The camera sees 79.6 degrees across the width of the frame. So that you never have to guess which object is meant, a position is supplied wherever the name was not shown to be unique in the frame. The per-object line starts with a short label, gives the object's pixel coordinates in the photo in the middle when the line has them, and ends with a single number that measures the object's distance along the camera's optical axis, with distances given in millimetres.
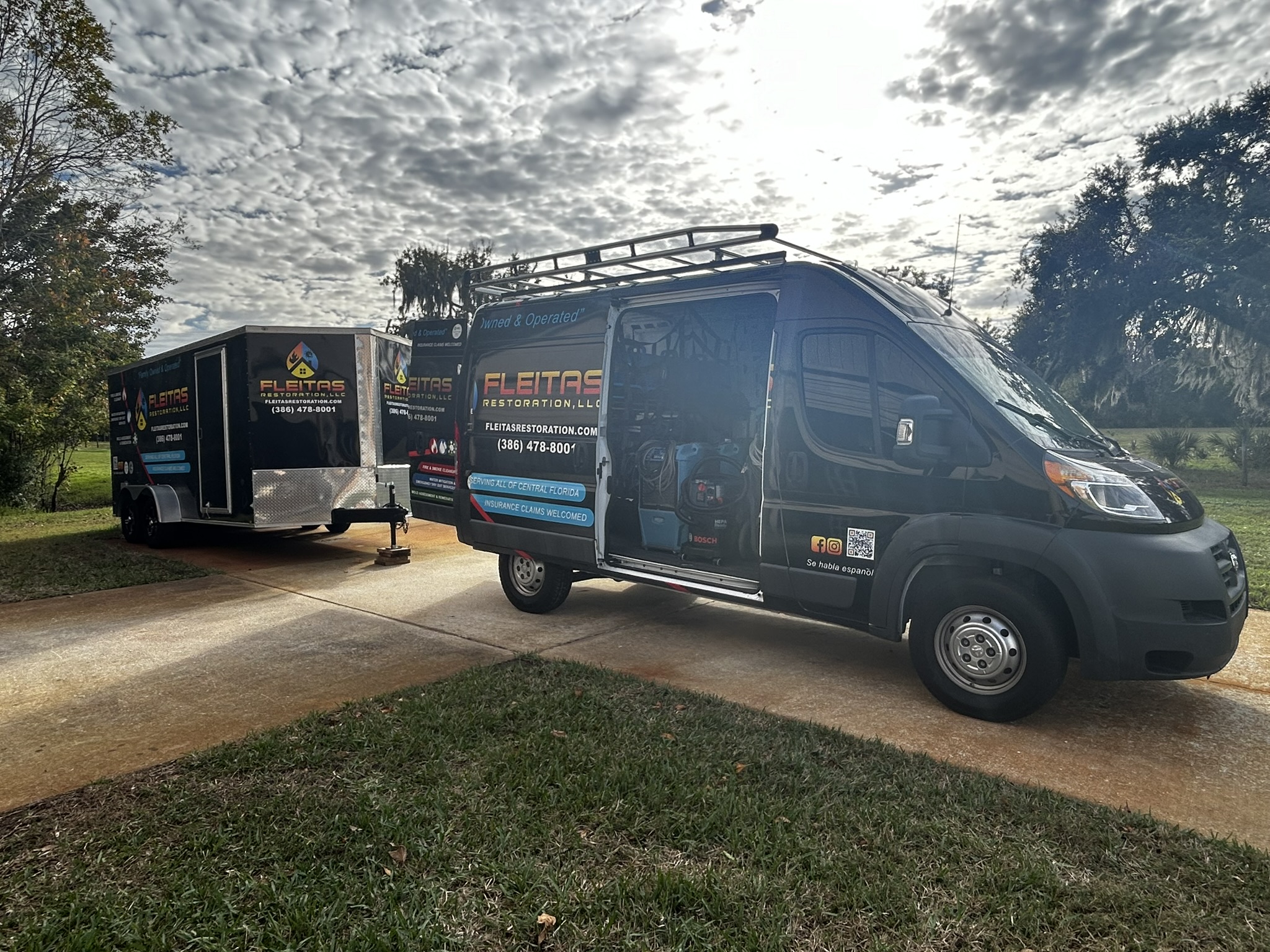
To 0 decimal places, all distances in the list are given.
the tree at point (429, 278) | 37875
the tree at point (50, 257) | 16266
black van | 3879
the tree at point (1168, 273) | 20047
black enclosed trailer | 8828
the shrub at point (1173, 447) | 20422
